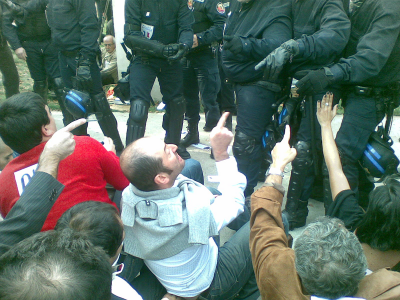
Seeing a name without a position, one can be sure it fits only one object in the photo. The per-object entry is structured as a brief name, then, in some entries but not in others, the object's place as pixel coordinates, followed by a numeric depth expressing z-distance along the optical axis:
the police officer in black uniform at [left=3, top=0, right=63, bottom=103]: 4.60
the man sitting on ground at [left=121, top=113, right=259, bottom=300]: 1.57
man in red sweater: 1.69
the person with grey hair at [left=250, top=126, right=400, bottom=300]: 1.10
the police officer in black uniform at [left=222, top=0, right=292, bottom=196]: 2.65
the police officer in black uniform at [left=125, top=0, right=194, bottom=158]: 3.41
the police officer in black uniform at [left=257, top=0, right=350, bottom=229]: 2.43
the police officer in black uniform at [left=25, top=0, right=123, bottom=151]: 3.69
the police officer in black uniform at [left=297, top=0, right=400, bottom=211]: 2.35
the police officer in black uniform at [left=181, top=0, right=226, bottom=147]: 4.11
